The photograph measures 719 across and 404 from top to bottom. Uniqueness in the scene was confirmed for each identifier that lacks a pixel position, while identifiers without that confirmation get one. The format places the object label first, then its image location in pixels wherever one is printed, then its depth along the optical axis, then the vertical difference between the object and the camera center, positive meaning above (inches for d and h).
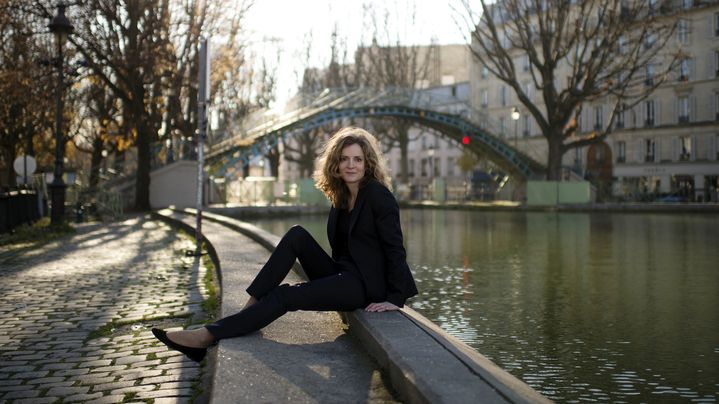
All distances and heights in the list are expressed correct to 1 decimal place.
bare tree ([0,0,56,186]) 804.6 +115.0
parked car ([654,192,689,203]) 1571.1 -15.5
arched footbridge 1337.4 +129.5
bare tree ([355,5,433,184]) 1894.7 +310.5
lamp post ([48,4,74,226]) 578.2 +56.1
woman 161.8 -14.6
